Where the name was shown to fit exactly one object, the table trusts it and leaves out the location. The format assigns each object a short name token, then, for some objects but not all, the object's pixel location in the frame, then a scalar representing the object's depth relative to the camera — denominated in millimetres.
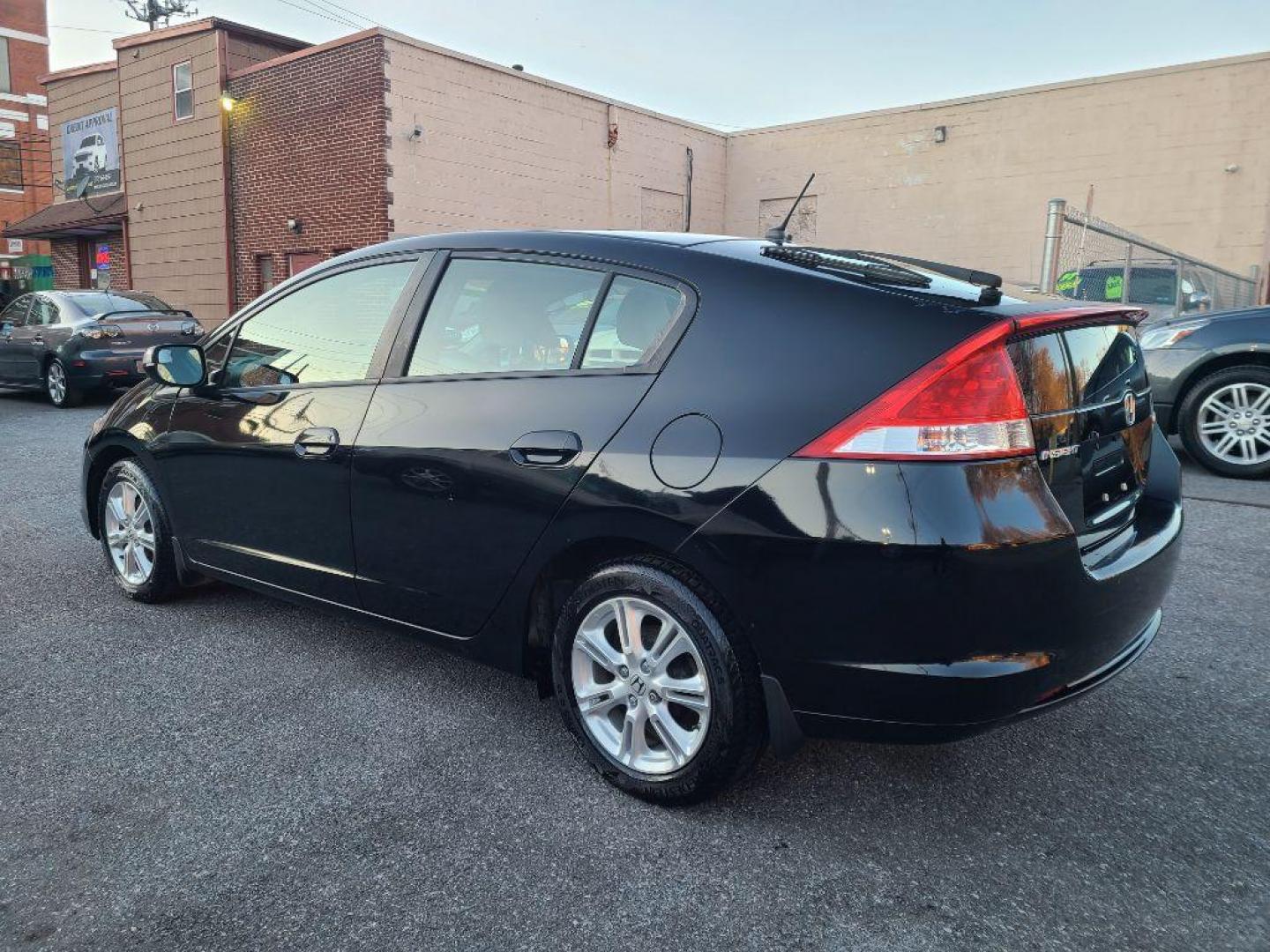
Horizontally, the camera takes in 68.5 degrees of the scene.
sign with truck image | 23469
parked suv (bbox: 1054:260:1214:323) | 10523
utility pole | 46156
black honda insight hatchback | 2133
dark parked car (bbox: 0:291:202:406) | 11922
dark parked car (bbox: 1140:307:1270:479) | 6695
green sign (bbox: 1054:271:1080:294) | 10414
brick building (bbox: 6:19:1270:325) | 16969
